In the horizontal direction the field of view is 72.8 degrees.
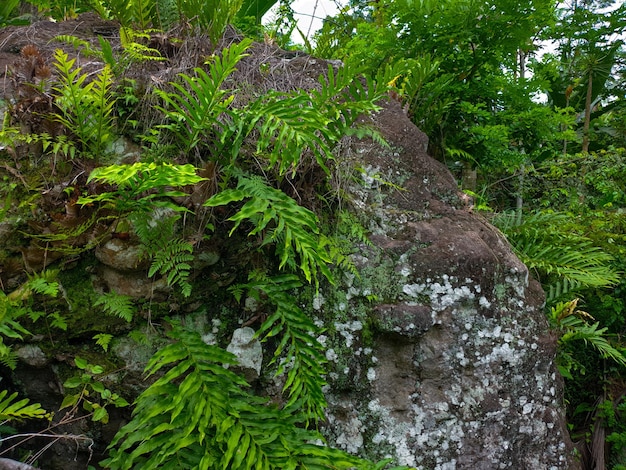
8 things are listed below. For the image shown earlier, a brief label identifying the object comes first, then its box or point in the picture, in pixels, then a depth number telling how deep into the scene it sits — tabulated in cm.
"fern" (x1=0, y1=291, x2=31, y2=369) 177
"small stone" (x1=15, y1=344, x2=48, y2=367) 201
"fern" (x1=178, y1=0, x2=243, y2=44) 251
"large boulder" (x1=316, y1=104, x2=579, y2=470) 226
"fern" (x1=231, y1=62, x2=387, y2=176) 186
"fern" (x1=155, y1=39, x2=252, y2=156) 187
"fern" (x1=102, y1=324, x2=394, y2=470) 171
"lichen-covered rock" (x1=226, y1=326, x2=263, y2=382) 212
